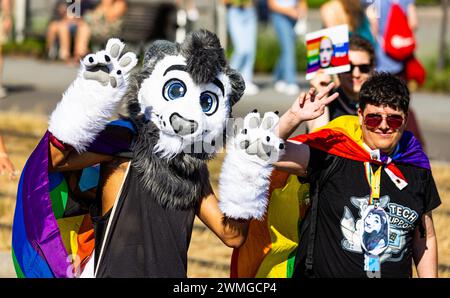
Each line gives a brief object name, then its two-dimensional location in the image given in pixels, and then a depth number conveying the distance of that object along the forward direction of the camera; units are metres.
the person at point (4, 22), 12.34
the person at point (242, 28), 13.33
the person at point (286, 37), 13.34
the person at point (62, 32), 16.30
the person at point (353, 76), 5.36
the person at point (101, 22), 15.70
